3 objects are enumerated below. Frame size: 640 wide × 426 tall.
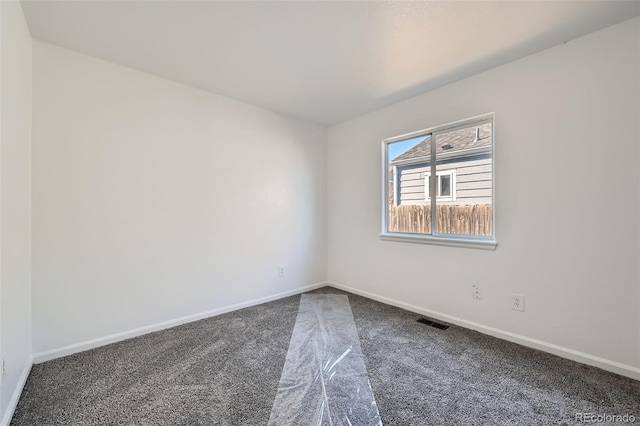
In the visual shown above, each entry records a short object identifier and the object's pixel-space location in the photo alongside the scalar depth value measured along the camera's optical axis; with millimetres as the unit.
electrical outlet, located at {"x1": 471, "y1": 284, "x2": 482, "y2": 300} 2426
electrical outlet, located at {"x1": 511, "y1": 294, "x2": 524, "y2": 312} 2188
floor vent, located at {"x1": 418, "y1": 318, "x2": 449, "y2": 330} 2504
